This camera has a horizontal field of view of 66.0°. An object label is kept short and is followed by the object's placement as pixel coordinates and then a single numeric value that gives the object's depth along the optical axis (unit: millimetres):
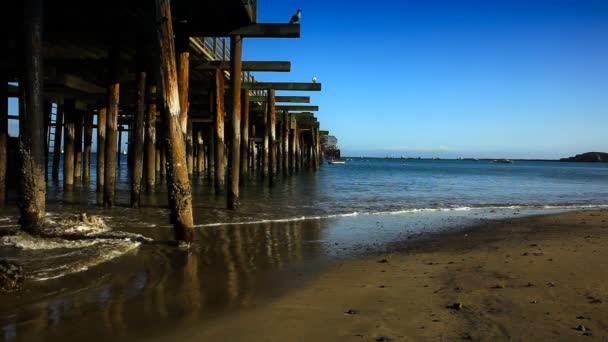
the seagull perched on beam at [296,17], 9148
